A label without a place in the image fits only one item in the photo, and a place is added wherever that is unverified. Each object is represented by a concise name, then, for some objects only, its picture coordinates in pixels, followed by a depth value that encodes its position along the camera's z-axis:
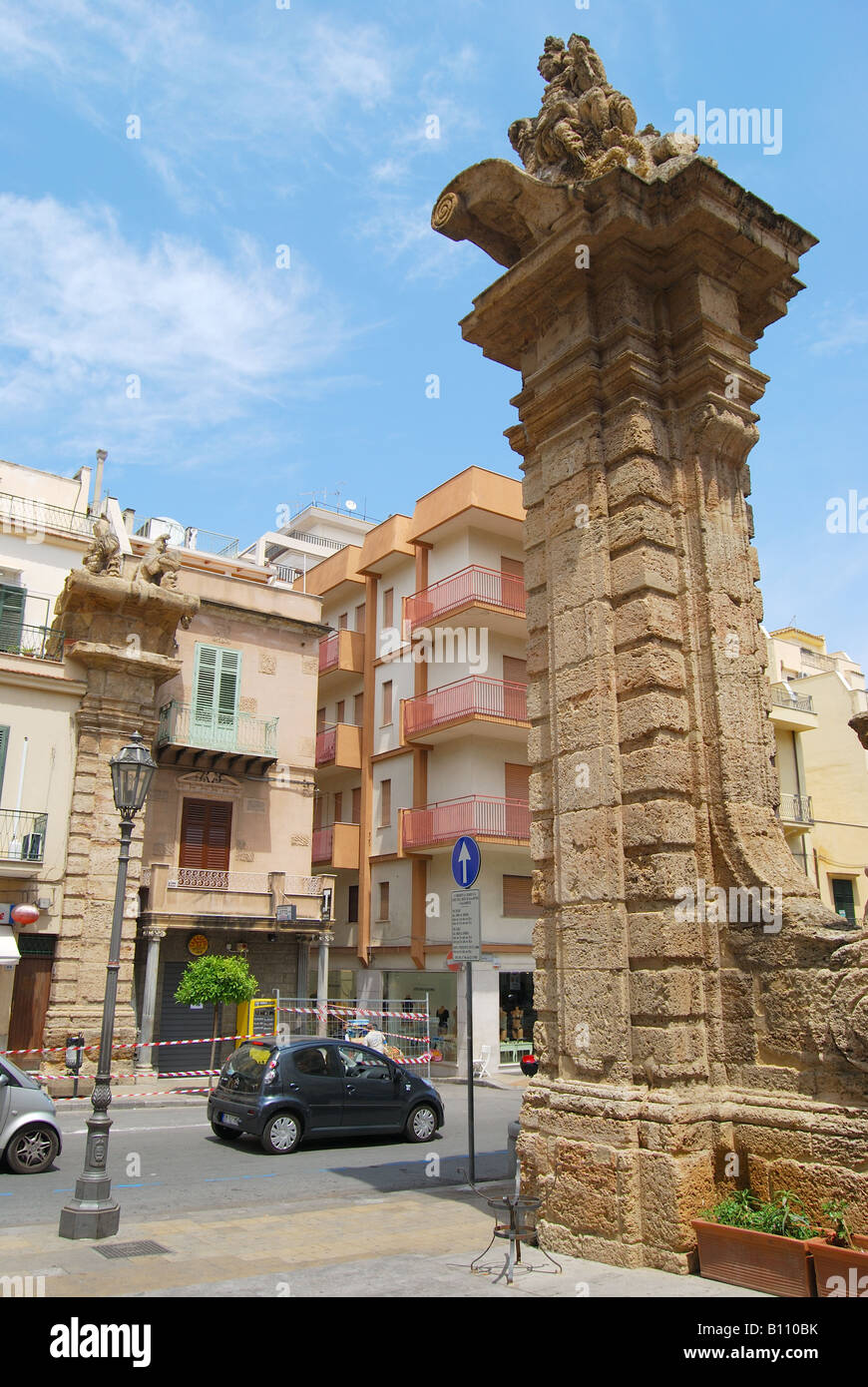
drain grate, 7.00
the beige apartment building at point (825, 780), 30.34
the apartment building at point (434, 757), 25.17
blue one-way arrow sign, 8.58
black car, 12.51
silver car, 10.59
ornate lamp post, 7.52
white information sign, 8.52
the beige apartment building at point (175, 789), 20.31
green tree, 20.12
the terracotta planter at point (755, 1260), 5.06
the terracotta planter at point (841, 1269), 4.77
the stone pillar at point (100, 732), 20.20
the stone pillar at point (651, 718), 5.90
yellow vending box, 21.92
